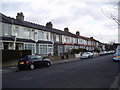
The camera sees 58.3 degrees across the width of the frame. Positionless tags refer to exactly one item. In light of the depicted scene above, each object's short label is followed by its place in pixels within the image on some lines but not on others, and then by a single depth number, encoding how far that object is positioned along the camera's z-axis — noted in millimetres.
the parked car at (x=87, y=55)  24959
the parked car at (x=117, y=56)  15984
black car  11388
